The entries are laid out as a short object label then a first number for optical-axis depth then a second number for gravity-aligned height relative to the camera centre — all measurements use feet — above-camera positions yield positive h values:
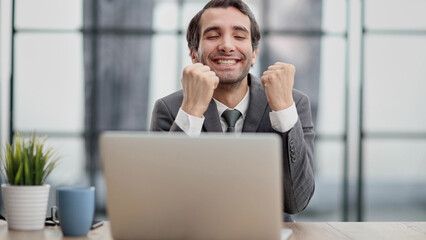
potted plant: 5.56 -0.63
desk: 5.35 -1.00
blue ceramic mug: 5.35 -0.80
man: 7.00 +0.28
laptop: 4.07 -0.44
